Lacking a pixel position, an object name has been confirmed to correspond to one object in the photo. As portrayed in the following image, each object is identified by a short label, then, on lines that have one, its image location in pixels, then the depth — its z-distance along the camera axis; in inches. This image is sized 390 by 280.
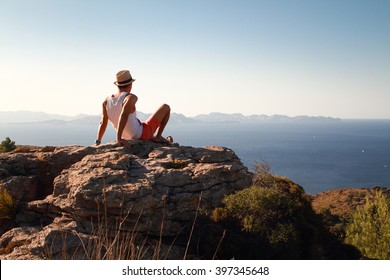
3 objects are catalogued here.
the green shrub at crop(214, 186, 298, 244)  257.1
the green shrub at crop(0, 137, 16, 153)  659.0
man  317.4
